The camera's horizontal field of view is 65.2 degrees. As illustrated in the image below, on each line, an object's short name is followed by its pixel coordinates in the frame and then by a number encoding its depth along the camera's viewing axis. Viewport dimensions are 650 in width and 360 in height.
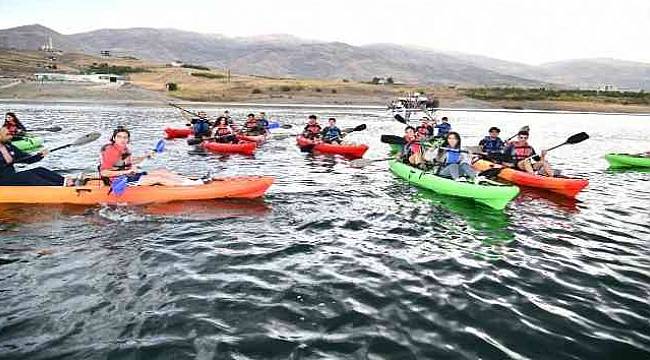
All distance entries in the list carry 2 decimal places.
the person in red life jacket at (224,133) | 21.48
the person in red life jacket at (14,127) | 18.99
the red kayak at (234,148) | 20.72
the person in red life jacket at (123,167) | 11.75
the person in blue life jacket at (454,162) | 13.41
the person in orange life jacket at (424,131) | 18.50
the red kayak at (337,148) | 20.44
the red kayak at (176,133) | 26.11
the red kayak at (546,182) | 13.77
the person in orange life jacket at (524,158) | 15.32
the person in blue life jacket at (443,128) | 22.42
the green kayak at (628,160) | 19.95
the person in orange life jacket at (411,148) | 16.33
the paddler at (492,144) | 17.00
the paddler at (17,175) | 11.53
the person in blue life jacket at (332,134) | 21.46
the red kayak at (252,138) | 22.86
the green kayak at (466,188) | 11.83
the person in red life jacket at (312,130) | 22.47
